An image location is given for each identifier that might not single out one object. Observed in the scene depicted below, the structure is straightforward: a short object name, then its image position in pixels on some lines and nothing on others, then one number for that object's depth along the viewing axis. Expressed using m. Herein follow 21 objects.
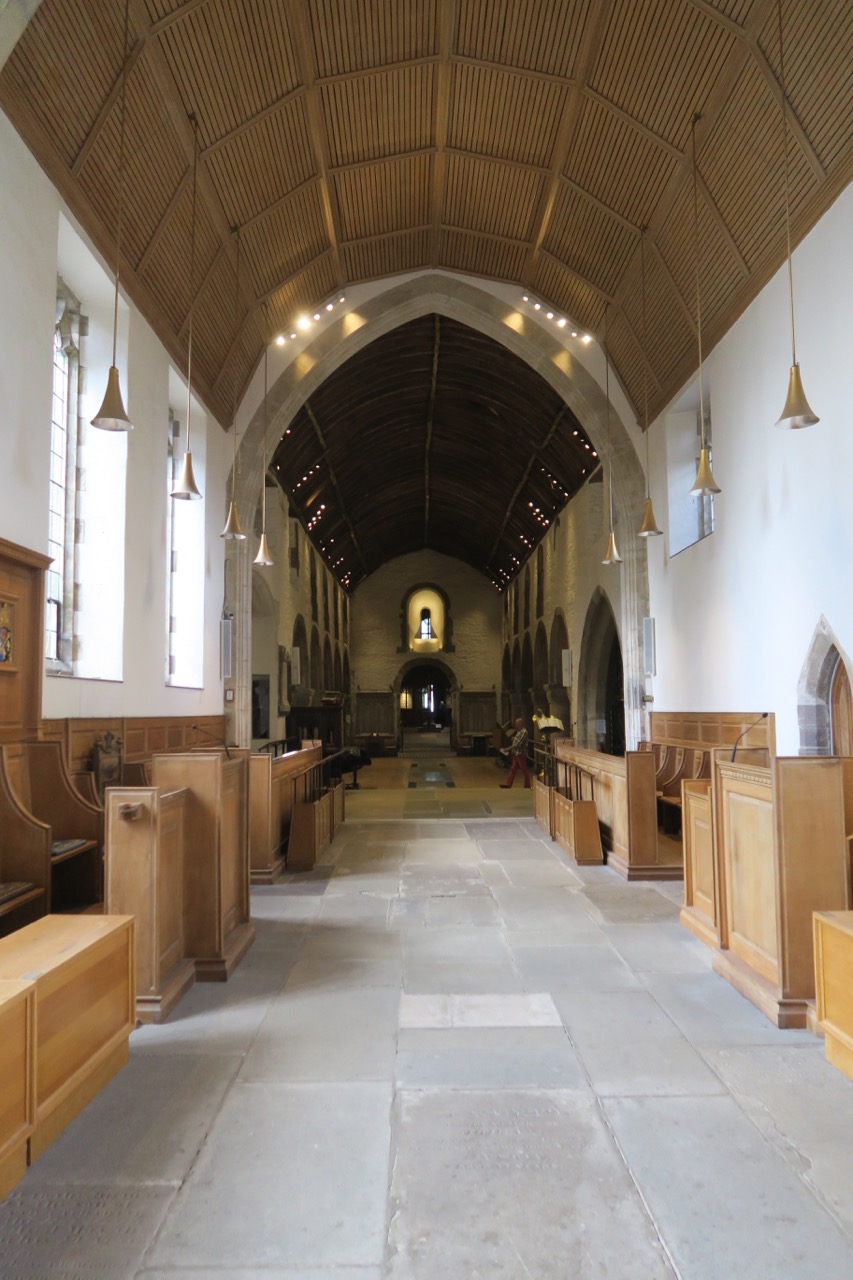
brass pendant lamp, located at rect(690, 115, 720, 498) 6.13
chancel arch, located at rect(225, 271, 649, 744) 10.62
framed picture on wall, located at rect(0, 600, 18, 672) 4.82
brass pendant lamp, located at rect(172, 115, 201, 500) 6.39
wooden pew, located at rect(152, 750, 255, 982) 3.96
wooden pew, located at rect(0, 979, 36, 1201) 2.16
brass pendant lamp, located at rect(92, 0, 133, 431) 4.72
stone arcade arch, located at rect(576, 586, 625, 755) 14.89
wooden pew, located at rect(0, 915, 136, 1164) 2.42
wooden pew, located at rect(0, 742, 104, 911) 5.00
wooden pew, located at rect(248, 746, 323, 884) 6.33
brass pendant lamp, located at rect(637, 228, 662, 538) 8.00
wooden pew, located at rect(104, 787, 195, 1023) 3.47
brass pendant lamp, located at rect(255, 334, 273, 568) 8.42
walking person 12.77
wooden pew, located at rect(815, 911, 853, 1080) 2.88
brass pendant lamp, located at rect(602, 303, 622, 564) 8.88
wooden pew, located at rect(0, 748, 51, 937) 4.26
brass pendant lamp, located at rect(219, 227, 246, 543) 7.43
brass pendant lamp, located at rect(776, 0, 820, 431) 4.82
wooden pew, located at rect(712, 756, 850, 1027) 3.38
